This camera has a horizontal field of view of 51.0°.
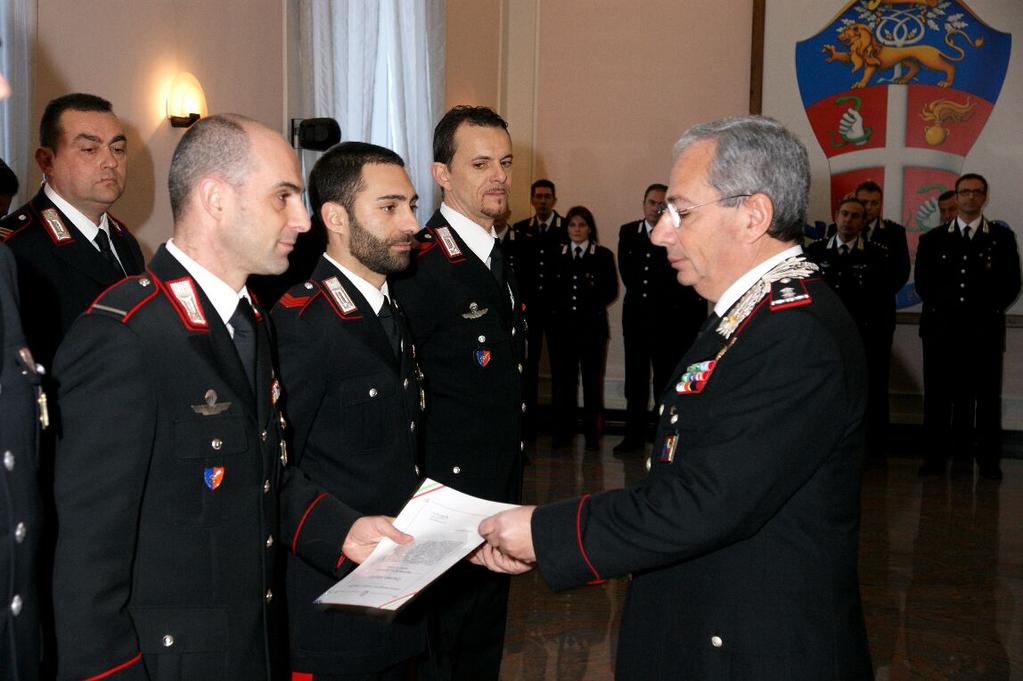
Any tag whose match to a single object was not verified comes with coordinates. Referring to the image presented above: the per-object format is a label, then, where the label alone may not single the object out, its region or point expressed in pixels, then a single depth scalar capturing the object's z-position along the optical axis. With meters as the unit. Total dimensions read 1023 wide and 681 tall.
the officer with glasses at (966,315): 7.46
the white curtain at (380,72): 6.27
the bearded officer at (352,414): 2.37
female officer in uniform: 8.23
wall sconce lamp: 5.06
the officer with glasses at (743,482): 1.76
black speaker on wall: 5.51
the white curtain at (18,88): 3.95
